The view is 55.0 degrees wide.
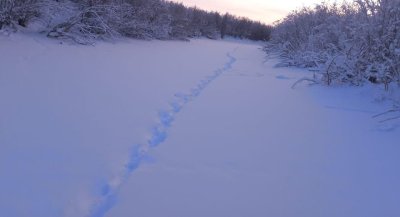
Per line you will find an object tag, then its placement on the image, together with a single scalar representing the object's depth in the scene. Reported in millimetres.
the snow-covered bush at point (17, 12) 7691
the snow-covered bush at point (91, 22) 8969
